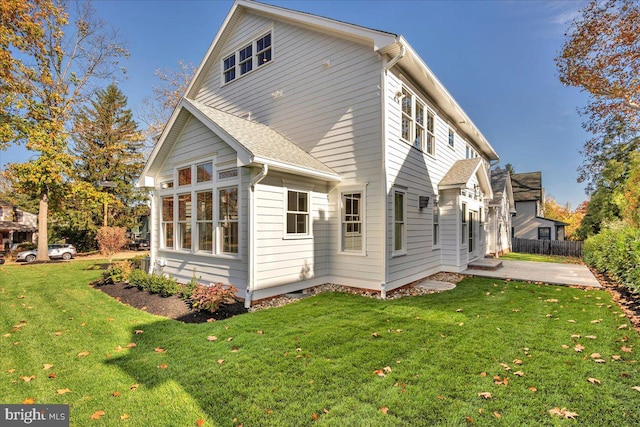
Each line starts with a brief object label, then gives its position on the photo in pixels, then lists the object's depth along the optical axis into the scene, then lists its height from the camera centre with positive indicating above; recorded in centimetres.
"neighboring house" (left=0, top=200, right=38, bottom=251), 2915 -84
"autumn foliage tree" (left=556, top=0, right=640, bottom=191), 1255 +734
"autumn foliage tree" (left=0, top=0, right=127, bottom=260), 1572 +835
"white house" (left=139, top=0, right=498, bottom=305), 723 +126
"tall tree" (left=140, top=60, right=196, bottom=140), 2119 +905
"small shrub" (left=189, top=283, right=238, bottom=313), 631 -177
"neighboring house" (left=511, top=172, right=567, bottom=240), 2569 -34
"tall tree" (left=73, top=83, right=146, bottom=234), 2606 +617
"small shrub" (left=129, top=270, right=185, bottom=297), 757 -183
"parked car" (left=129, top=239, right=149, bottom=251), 2909 -278
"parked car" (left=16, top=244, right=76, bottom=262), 1939 -248
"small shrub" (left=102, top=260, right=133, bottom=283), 942 -183
